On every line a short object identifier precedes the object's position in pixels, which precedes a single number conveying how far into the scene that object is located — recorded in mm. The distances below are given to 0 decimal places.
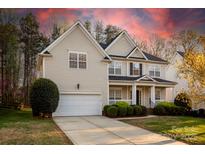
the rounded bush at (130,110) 8606
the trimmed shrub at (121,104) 8693
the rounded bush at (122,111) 8429
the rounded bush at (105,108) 8775
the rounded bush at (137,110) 8729
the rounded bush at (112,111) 8315
